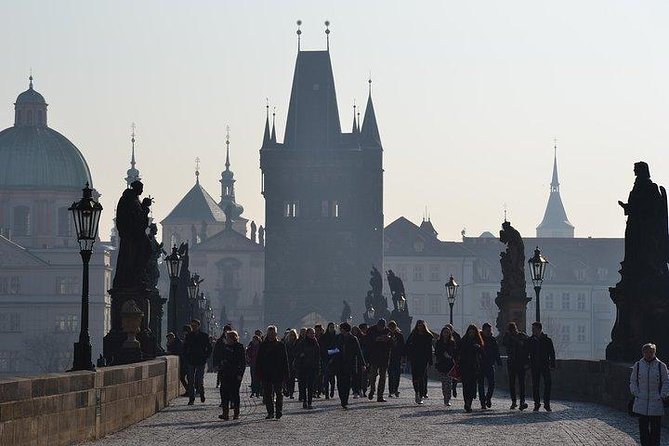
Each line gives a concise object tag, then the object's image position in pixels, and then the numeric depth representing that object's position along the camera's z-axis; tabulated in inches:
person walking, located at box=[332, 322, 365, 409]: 1491.1
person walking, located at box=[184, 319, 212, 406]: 1528.1
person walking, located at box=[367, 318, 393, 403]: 1567.4
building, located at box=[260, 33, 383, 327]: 6545.3
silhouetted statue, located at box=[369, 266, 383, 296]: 3752.5
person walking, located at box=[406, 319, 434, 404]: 1524.4
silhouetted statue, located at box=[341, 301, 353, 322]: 4470.5
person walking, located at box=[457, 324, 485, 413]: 1441.9
